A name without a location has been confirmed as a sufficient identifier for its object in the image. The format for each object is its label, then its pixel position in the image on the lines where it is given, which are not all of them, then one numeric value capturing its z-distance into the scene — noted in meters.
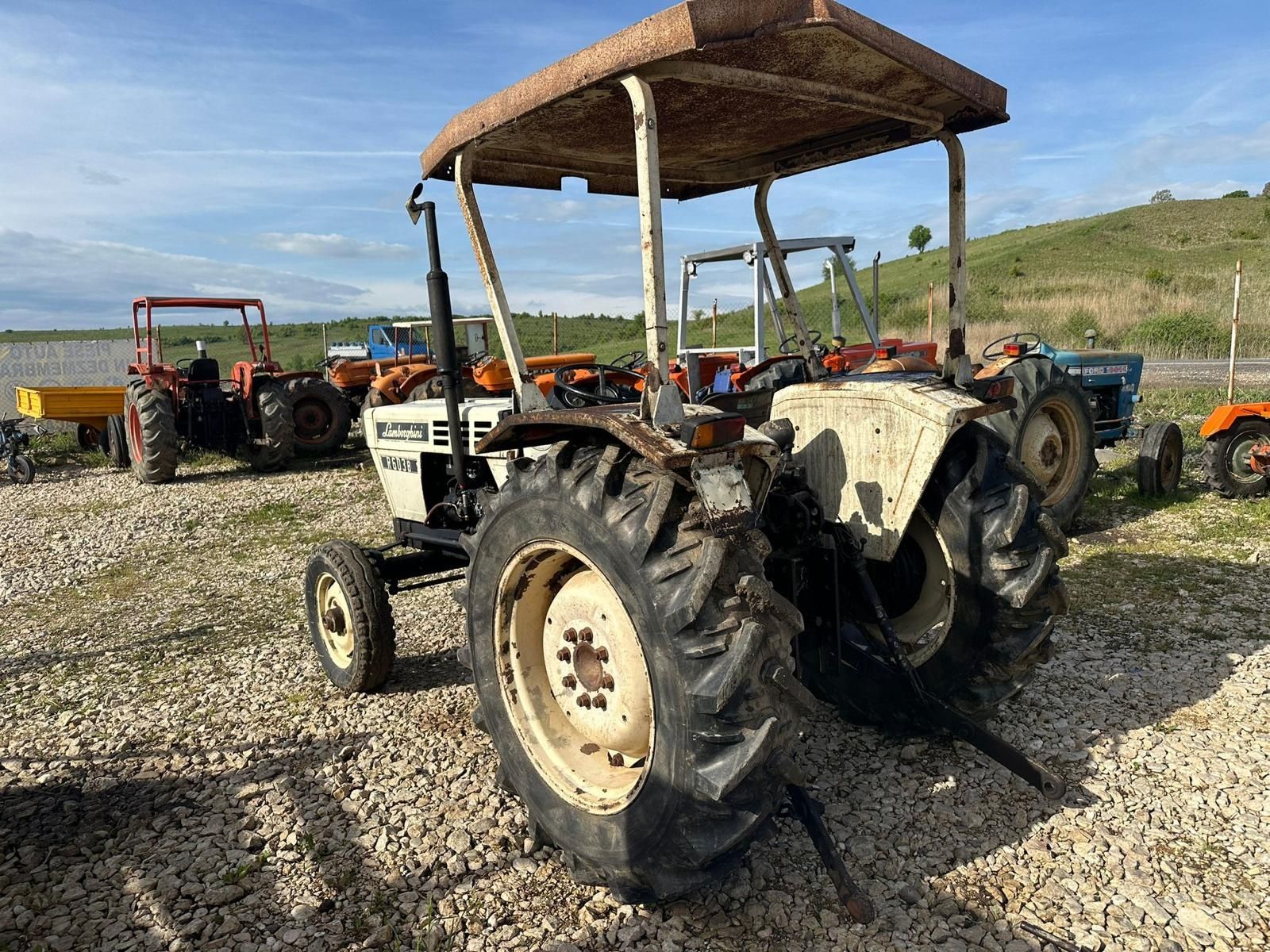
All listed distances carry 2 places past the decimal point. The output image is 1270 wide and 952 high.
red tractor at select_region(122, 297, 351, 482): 10.67
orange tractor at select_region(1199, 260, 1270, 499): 7.06
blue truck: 19.02
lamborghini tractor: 2.06
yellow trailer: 12.81
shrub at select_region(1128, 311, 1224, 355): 22.41
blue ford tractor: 6.30
